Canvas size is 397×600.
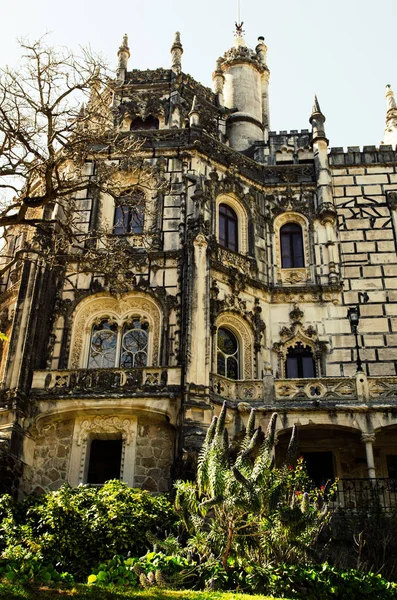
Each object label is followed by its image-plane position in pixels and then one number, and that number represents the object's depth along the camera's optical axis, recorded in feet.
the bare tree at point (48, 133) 51.19
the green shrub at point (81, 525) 48.67
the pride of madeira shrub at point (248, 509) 41.27
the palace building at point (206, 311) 64.64
